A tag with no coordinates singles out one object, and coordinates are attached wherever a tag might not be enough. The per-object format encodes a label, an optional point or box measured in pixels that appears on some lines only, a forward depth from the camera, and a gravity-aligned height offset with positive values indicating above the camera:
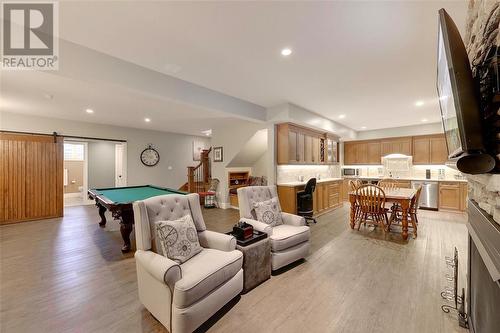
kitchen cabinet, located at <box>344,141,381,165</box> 7.66 +0.58
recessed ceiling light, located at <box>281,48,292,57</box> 2.51 +1.44
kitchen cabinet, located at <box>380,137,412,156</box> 7.01 +0.74
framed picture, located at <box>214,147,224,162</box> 6.75 +0.47
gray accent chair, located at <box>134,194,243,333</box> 1.60 -0.90
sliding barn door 4.82 -0.18
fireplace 0.94 -0.68
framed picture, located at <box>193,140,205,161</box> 8.92 +0.86
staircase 7.52 -0.28
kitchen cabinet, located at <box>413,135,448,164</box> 6.44 +0.55
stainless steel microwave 8.18 -0.20
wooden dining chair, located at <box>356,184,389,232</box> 3.91 -0.69
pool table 3.09 -0.54
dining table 3.67 -0.64
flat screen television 0.99 +0.32
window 8.59 +0.74
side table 2.23 -1.07
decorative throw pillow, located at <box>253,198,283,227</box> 2.96 -0.66
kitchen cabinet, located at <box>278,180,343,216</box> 4.95 -0.80
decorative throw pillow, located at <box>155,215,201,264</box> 1.92 -0.70
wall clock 7.39 +0.44
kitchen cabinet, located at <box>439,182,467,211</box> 5.75 -0.84
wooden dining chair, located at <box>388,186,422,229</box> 3.92 -0.83
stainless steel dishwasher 6.10 -0.86
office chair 4.75 -0.80
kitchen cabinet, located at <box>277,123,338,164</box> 5.07 +0.62
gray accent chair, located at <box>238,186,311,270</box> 2.60 -0.87
